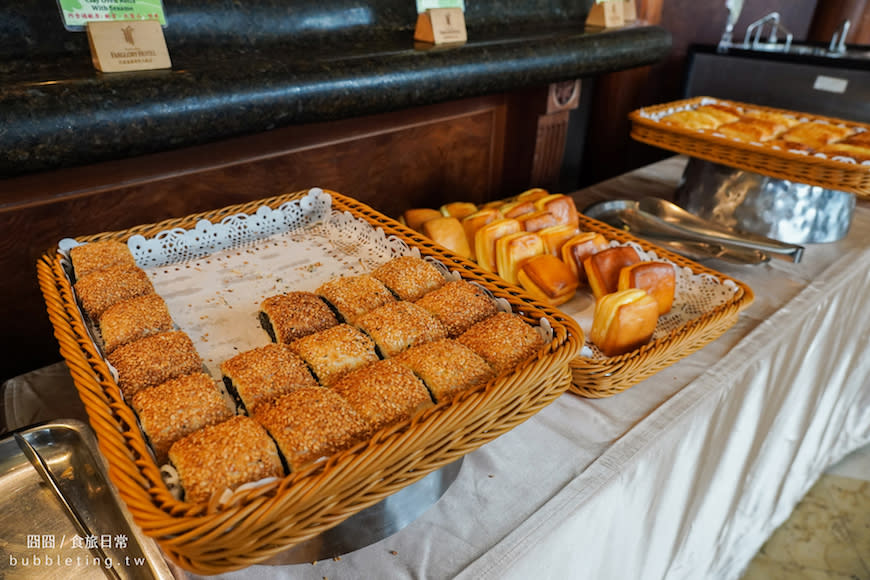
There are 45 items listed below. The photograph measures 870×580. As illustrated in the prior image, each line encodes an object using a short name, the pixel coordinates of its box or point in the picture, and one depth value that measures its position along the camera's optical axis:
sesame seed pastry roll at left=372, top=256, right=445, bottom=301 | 0.95
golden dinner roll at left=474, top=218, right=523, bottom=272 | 1.31
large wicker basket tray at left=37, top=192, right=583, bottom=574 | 0.50
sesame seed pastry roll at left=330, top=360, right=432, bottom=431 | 0.67
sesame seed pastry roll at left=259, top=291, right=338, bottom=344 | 0.86
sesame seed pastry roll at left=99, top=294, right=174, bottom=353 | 0.81
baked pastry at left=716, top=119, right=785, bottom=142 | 1.61
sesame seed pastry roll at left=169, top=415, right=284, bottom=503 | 0.56
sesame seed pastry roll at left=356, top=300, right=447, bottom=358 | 0.82
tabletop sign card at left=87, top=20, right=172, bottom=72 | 0.91
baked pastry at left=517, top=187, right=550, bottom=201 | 1.56
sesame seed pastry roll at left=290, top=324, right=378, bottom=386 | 0.77
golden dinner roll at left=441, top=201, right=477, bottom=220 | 1.50
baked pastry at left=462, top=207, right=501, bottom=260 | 1.40
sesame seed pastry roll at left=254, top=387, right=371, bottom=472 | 0.62
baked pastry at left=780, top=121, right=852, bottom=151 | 1.59
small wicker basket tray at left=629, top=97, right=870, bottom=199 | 1.34
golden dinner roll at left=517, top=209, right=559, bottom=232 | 1.38
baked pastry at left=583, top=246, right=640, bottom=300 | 1.21
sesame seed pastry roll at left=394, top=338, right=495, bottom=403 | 0.73
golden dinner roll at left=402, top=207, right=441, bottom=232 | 1.42
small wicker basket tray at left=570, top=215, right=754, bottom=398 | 0.93
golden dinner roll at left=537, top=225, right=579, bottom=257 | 1.32
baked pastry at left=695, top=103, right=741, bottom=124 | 1.80
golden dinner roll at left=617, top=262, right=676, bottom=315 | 1.13
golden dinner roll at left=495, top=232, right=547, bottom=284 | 1.25
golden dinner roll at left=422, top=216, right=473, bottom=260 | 1.32
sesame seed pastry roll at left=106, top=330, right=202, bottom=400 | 0.73
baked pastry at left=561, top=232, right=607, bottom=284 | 1.28
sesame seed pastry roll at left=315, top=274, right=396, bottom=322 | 0.91
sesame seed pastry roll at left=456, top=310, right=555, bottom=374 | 0.77
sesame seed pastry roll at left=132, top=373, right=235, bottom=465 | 0.64
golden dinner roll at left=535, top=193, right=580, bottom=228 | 1.42
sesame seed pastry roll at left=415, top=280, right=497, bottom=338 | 0.87
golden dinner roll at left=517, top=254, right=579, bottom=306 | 1.20
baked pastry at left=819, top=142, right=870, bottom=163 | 1.43
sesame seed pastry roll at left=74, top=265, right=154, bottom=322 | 0.87
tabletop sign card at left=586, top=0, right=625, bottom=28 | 1.76
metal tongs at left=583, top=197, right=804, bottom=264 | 1.41
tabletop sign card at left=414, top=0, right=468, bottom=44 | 1.37
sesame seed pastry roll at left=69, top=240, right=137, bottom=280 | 0.94
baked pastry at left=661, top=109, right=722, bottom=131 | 1.67
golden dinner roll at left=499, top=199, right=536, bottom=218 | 1.46
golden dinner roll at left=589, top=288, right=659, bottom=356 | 1.03
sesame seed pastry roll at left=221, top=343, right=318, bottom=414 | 0.72
